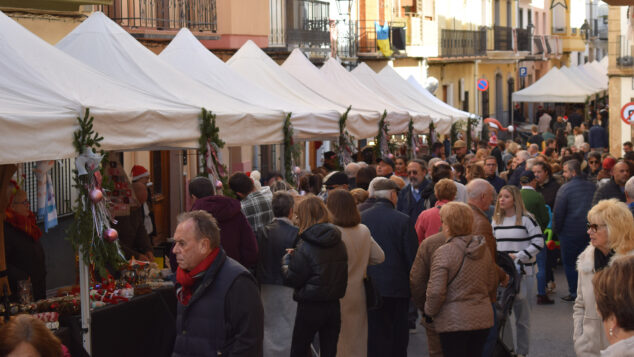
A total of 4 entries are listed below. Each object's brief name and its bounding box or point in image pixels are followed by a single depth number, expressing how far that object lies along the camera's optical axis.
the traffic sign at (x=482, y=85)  32.66
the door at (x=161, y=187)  15.98
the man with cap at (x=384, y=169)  12.93
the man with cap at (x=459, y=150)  18.17
